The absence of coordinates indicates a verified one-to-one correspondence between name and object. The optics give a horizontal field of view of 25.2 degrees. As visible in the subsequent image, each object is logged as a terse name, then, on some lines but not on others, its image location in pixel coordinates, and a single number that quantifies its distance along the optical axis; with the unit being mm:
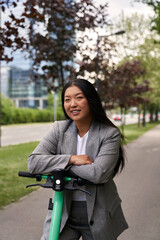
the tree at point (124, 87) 16509
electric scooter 1950
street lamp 13639
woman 2156
